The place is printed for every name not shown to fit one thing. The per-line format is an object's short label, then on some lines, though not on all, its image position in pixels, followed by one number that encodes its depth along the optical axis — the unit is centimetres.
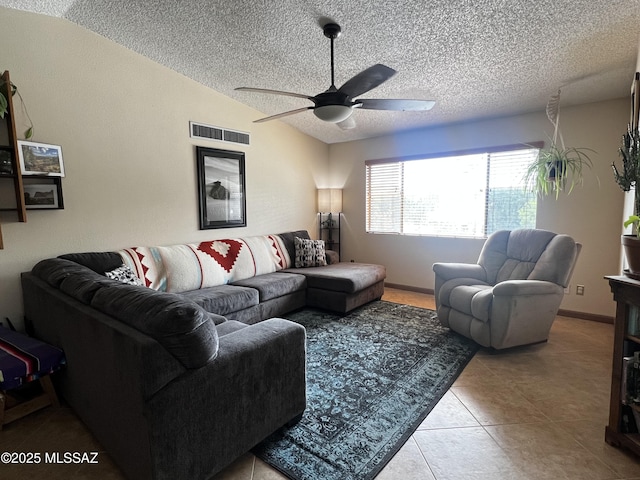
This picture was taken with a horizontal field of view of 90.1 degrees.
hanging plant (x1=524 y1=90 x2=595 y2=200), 327
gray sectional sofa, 122
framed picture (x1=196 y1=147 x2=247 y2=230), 370
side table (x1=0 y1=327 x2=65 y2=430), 174
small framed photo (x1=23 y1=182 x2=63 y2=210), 250
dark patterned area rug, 158
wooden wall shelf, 222
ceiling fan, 208
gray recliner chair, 260
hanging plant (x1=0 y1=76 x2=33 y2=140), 216
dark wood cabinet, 156
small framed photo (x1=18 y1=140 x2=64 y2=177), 242
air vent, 360
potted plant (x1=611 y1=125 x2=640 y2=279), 150
